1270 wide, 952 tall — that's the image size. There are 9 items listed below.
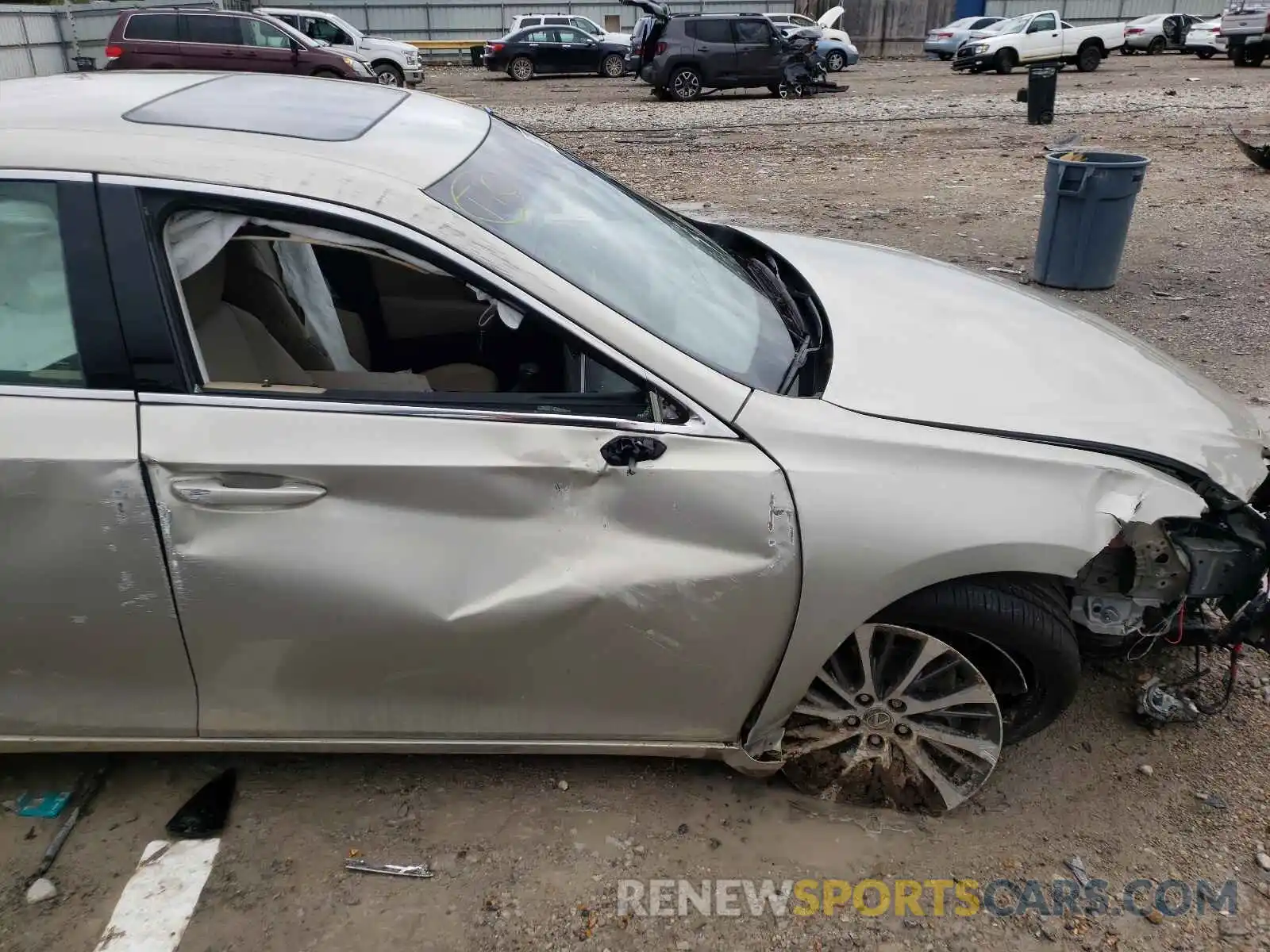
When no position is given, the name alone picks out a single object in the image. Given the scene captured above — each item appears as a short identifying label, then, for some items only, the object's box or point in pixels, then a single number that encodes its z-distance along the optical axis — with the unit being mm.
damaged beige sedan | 1922
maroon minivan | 17734
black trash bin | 14242
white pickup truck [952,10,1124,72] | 24484
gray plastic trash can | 6133
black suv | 19594
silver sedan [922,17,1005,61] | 29812
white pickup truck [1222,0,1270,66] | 21344
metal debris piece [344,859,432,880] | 2266
